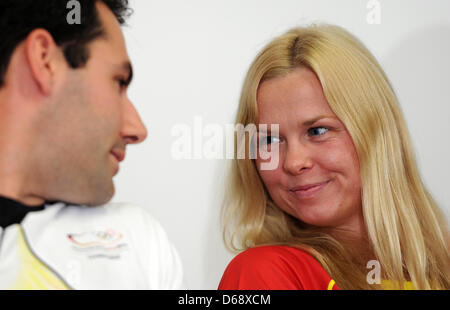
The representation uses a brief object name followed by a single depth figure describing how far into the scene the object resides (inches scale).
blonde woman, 40.9
